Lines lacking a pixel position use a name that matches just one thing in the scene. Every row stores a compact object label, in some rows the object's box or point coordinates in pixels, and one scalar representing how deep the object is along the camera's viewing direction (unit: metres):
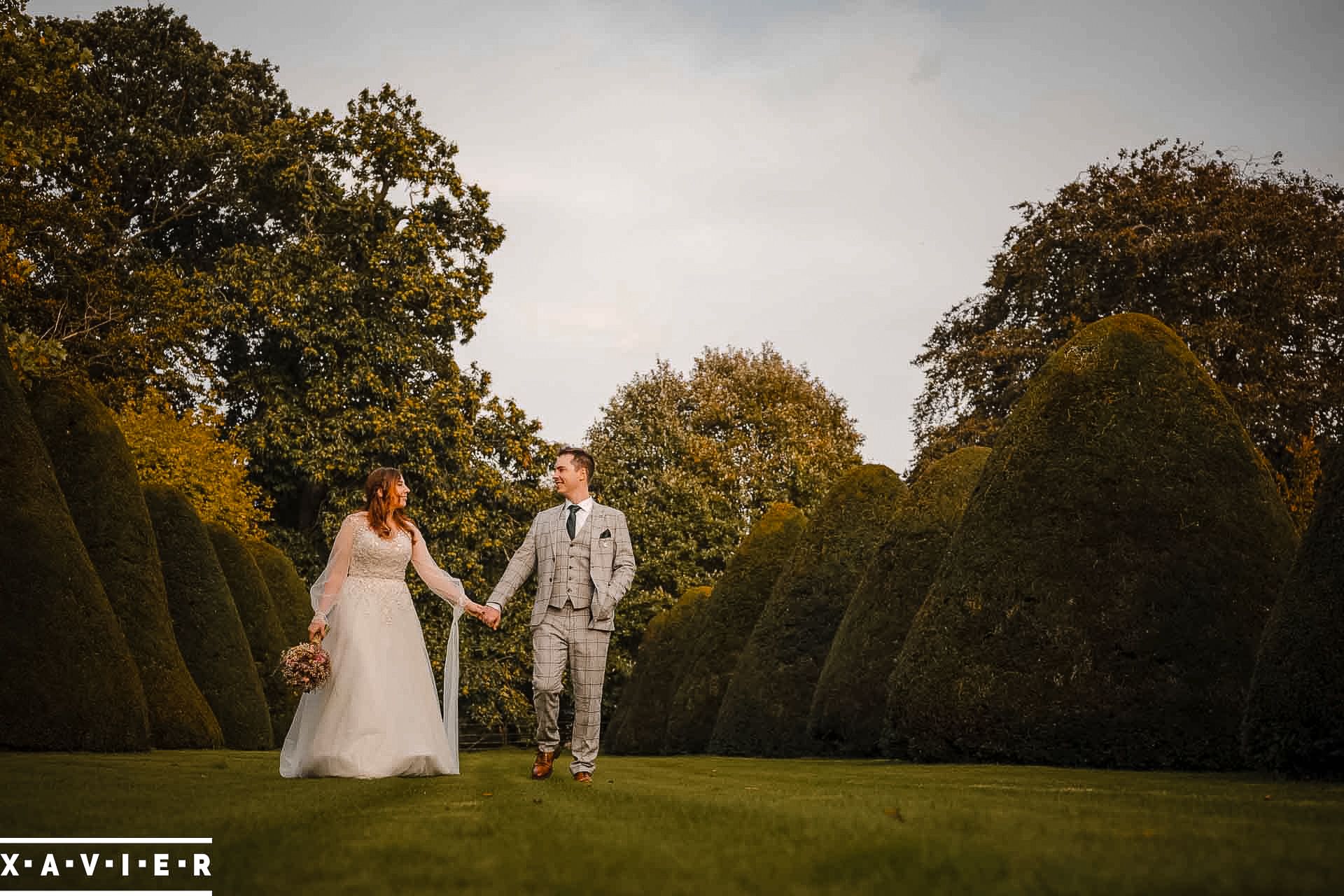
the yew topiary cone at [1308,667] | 9.48
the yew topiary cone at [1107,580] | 12.28
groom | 9.12
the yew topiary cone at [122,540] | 15.33
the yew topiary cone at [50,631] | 12.16
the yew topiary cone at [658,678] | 28.86
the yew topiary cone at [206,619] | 19.03
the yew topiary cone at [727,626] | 24.16
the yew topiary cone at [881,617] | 16.70
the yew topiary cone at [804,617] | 19.89
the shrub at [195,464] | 32.50
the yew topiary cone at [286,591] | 25.94
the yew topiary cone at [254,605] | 22.80
